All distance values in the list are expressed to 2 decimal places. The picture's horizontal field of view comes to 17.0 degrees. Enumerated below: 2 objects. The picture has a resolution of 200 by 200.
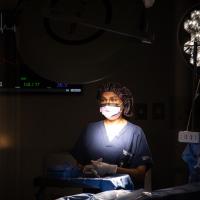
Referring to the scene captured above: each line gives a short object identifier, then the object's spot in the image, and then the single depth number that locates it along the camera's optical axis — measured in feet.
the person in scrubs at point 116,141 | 12.03
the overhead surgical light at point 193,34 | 11.08
